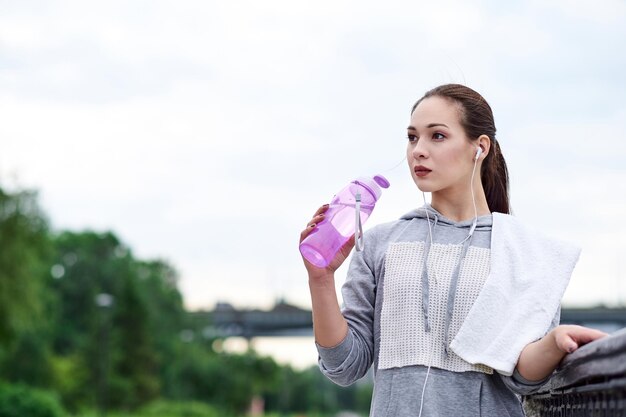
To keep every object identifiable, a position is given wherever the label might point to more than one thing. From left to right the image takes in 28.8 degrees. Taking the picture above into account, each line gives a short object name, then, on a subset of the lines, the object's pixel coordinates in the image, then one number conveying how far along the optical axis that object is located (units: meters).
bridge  97.50
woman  2.95
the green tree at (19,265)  33.62
